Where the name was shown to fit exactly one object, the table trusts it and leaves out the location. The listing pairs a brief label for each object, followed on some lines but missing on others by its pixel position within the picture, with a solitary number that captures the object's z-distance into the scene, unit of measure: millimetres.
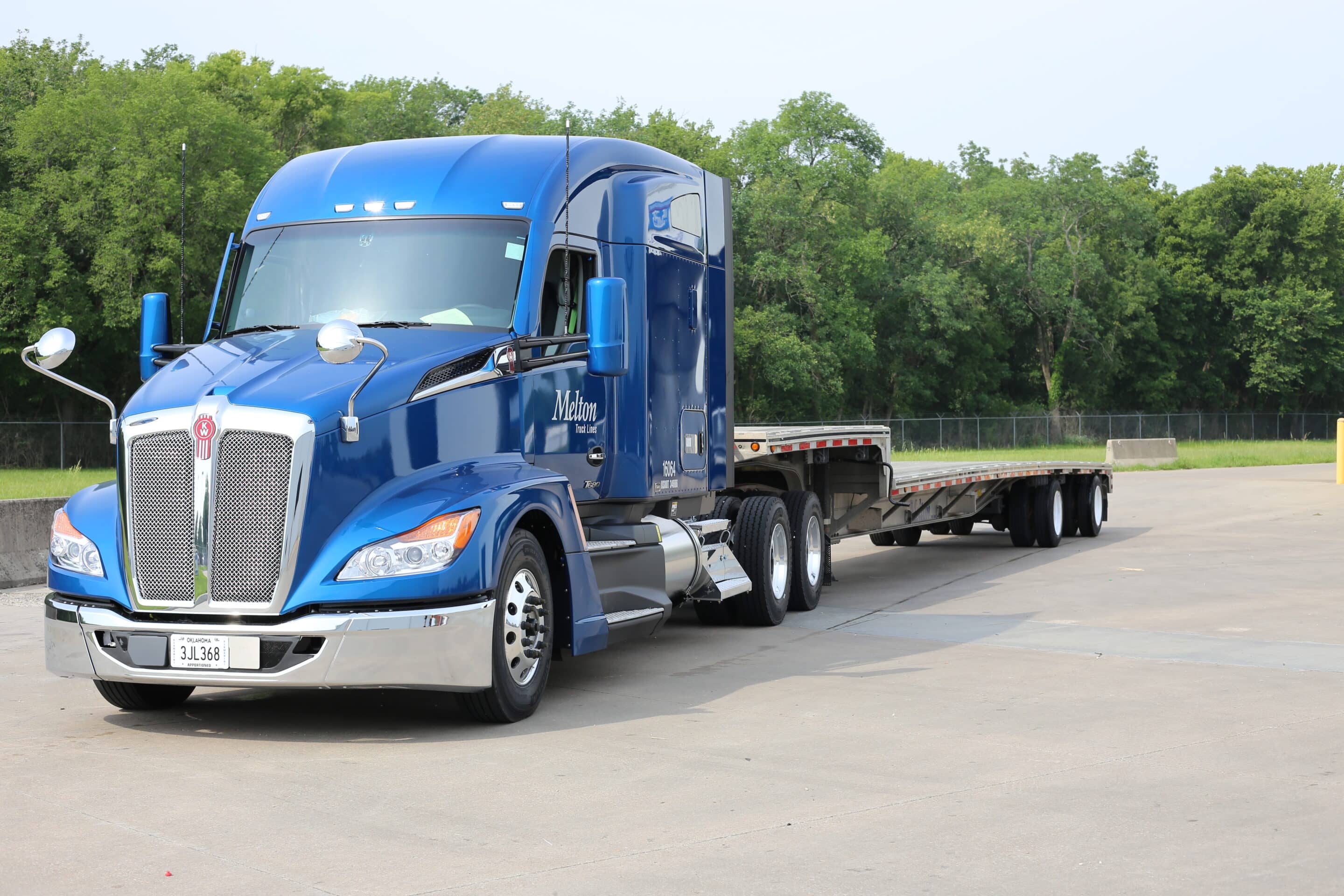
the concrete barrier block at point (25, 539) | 15266
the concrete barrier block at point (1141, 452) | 45375
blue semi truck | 7387
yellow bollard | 35281
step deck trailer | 13148
